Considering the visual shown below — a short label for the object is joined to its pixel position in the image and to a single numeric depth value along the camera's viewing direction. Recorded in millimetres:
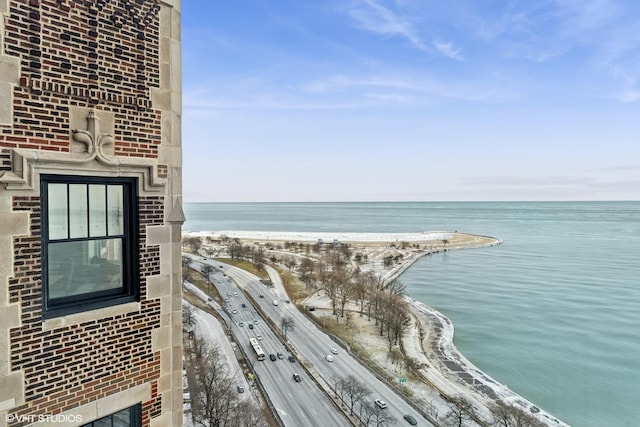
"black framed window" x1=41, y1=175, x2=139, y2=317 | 4531
